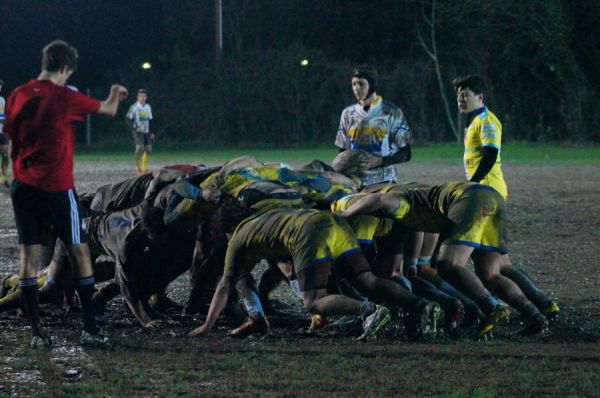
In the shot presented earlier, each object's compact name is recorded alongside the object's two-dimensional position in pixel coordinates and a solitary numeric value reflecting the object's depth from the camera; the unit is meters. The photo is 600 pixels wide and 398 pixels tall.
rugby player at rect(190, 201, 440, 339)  13.72
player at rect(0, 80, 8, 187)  39.90
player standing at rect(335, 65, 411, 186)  18.42
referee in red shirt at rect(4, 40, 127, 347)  13.76
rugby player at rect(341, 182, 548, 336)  14.40
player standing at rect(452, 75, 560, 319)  16.76
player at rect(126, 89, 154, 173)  49.32
